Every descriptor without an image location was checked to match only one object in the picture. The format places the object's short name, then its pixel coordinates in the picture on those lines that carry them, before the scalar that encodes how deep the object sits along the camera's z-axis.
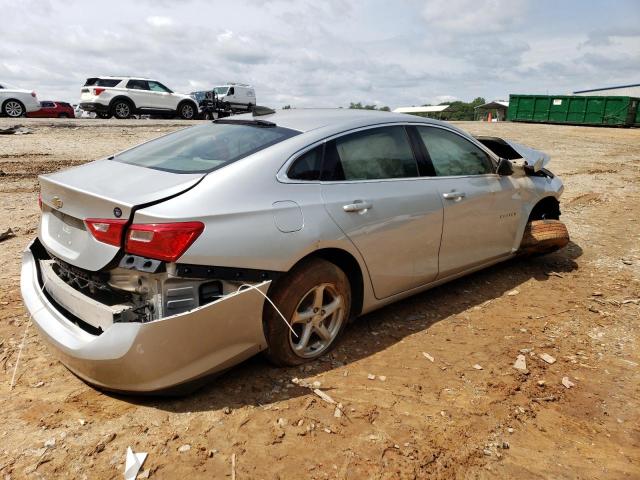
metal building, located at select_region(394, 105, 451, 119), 71.25
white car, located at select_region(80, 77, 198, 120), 18.77
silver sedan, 2.46
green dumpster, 28.02
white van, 28.66
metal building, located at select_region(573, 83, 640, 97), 46.17
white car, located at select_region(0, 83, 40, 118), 18.75
